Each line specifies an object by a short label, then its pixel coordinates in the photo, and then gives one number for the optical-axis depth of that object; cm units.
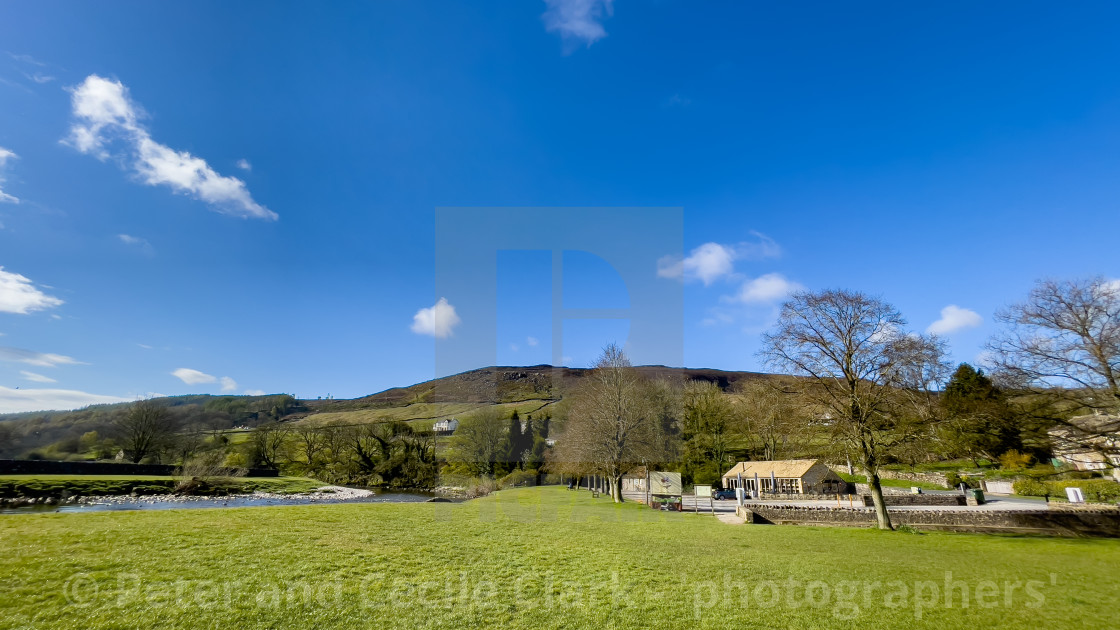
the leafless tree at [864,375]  1880
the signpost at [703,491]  3777
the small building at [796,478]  4216
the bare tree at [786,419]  2017
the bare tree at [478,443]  5431
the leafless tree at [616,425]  3316
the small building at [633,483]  4866
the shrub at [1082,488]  2769
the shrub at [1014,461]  3900
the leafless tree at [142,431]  5238
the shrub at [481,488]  4406
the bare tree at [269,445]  6017
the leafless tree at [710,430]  5056
